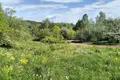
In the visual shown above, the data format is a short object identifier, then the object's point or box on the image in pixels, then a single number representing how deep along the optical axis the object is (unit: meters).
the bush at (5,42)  10.21
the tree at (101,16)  38.08
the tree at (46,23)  41.31
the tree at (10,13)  20.89
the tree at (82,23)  36.24
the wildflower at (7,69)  2.81
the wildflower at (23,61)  3.69
